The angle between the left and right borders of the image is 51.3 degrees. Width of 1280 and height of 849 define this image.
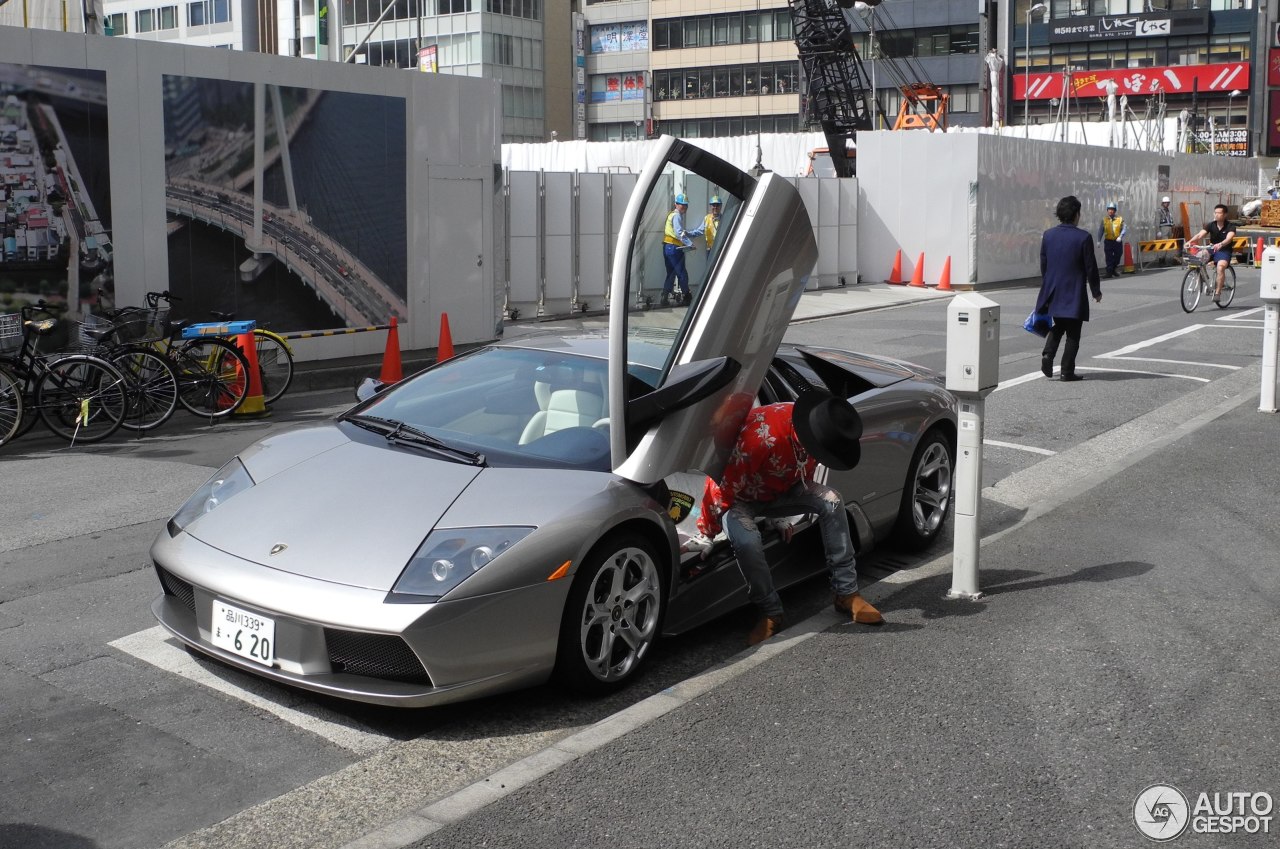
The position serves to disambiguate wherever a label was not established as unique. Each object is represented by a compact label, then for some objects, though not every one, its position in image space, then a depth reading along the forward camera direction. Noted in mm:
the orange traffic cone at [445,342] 15312
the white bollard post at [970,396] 5992
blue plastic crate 12320
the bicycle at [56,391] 10445
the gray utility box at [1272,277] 11102
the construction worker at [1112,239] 32125
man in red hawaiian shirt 5484
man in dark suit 13016
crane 42406
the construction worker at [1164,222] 40250
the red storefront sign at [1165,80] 91438
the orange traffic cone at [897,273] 29625
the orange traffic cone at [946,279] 28625
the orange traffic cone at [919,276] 29234
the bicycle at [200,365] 11734
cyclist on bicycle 23000
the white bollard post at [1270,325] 11125
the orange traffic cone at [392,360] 13844
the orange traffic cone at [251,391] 12344
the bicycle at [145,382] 11234
